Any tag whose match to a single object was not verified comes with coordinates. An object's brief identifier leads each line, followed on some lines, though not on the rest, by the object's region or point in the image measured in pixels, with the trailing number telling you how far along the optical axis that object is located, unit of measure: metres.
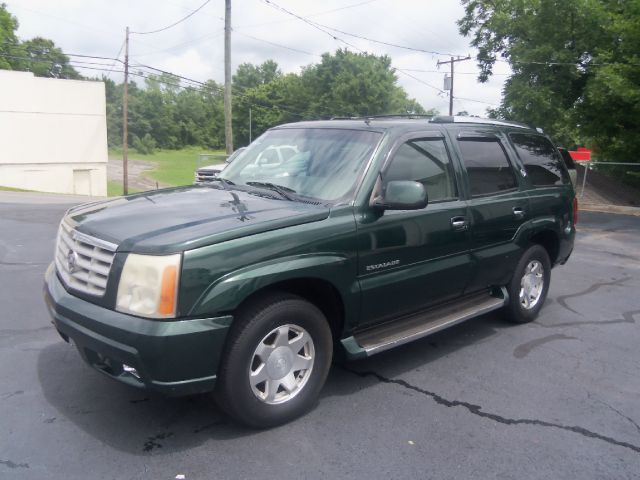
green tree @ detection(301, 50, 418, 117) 75.25
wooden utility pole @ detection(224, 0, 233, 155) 23.33
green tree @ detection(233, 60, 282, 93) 104.81
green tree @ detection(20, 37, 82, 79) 76.63
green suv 3.00
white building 34.16
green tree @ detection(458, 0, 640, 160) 16.17
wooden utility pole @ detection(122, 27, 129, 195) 34.66
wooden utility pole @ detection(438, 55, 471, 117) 39.67
